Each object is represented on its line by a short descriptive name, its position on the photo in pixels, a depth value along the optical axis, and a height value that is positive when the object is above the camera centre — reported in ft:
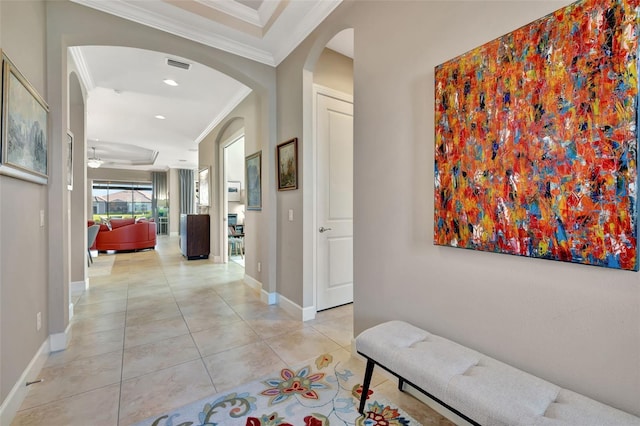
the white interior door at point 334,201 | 9.98 +0.41
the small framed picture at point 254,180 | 12.60 +1.47
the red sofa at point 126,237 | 22.54 -1.92
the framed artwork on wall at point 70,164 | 11.51 +2.01
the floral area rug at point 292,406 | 5.04 -3.62
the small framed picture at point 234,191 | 27.96 +2.12
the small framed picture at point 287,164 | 9.70 +1.67
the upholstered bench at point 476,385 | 3.16 -2.21
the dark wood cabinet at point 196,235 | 20.01 -1.56
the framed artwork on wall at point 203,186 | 20.34 +1.94
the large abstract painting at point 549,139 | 3.26 +0.97
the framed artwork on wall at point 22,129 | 4.91 +1.70
